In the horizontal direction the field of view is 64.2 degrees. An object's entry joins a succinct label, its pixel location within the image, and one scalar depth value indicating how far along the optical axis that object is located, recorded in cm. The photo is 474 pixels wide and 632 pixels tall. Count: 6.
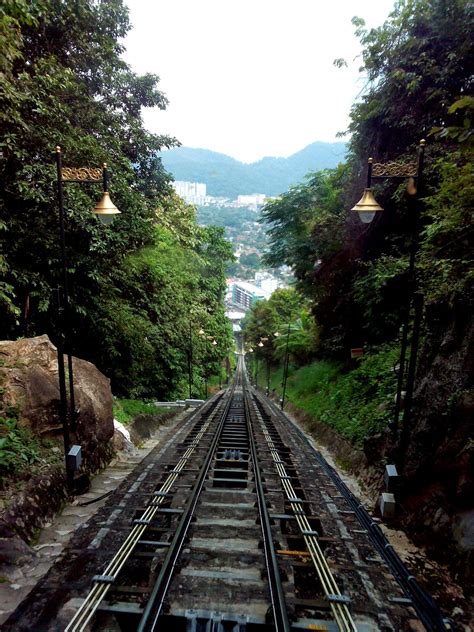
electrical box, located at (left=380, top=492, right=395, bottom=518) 607
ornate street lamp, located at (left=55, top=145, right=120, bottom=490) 603
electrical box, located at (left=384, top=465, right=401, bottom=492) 609
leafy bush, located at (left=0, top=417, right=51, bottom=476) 559
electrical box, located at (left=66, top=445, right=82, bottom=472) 629
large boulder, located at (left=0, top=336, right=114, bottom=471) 691
